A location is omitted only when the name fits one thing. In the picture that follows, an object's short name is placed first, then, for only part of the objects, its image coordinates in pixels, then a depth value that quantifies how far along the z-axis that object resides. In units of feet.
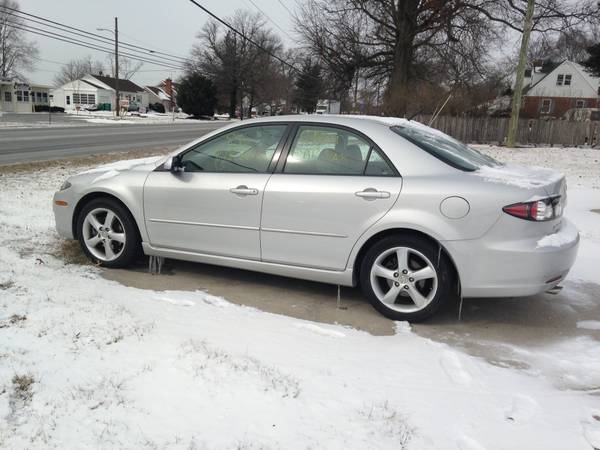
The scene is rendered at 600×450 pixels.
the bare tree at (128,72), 313.94
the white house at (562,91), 189.13
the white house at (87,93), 257.14
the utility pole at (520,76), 69.82
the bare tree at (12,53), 248.73
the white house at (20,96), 168.04
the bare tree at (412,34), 80.48
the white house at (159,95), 335.47
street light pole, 146.82
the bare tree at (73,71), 346.17
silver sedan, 11.94
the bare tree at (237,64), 248.11
